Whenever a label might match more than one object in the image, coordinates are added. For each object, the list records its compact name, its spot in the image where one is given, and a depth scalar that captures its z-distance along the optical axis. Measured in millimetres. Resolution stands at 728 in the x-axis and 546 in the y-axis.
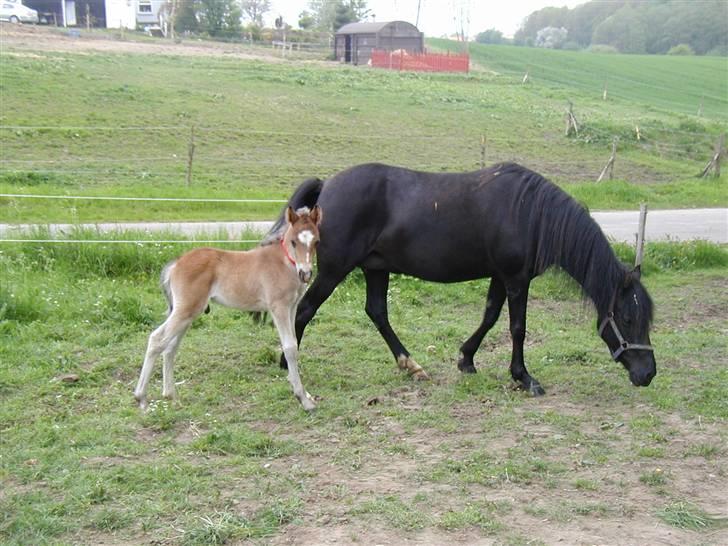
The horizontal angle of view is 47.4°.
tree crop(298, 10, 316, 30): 75250
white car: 49969
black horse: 6695
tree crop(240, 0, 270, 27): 78812
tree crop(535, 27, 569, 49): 102062
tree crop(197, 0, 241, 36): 57562
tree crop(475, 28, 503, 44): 114688
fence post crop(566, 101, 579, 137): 28878
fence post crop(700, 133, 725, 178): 22938
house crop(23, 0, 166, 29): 56000
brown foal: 6172
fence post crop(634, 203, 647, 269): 10367
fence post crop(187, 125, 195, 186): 17797
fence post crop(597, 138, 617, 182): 21584
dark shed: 51938
